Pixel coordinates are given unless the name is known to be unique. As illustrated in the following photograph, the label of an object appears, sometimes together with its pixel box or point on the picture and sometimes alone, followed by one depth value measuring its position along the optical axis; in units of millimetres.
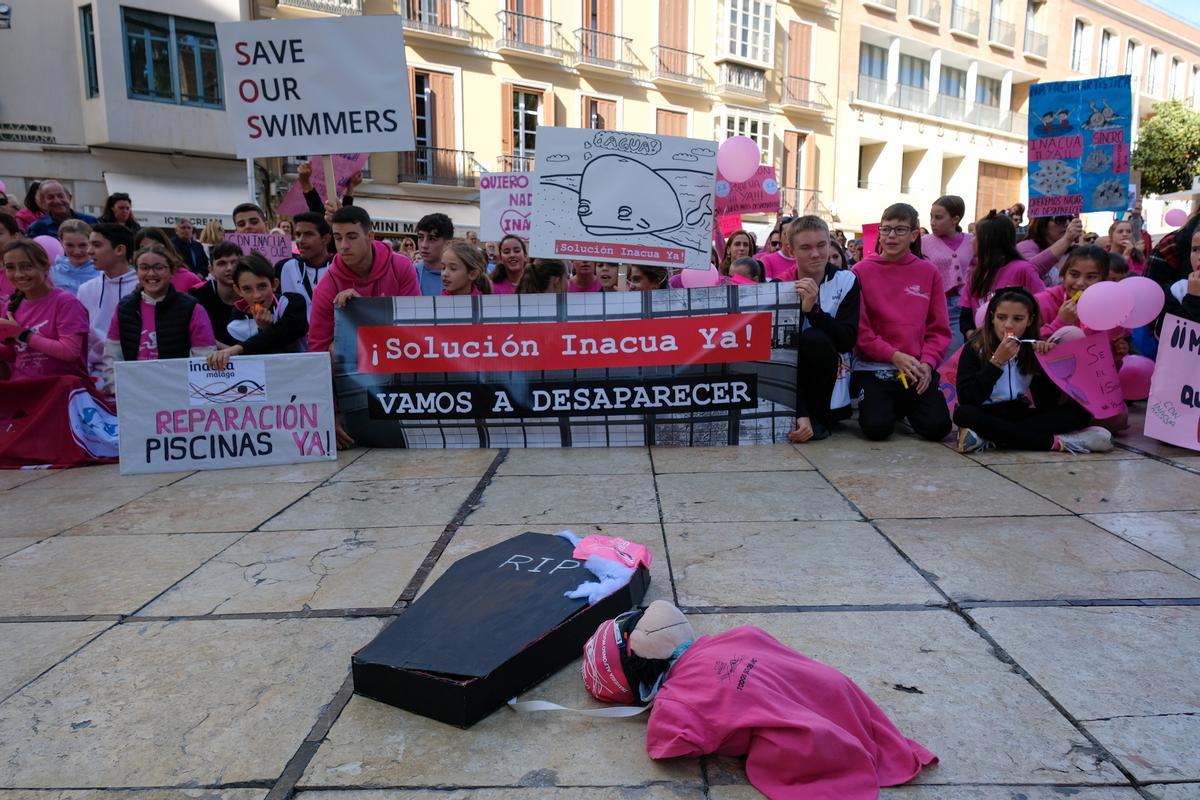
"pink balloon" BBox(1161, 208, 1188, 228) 11883
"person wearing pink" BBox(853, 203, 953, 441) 5270
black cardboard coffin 2086
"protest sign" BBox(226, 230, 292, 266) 7652
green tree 30188
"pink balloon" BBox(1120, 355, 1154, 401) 5441
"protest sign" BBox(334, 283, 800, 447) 5188
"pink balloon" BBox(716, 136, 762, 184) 7566
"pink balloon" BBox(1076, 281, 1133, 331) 4496
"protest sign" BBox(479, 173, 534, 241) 8219
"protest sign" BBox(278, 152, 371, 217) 7543
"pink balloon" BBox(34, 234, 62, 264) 6855
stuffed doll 1769
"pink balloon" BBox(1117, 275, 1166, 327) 4504
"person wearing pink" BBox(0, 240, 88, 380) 5336
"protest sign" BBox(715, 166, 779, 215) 9383
